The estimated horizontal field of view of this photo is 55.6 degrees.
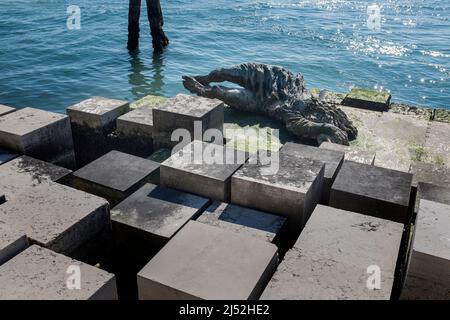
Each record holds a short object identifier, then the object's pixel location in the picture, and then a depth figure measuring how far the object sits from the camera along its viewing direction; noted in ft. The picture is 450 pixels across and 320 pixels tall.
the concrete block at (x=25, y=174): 12.30
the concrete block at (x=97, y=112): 18.75
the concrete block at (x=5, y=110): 16.33
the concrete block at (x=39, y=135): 14.47
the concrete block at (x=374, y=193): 11.94
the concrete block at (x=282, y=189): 11.49
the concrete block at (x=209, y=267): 8.37
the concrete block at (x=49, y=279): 8.04
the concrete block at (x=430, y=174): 13.86
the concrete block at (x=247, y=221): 10.90
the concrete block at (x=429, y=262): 8.86
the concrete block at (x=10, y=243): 8.89
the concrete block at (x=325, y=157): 13.58
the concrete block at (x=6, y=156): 13.83
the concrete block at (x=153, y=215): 10.99
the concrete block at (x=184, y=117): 16.25
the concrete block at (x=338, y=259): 8.52
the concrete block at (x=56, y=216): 9.92
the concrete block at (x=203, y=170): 12.25
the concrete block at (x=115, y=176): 13.05
